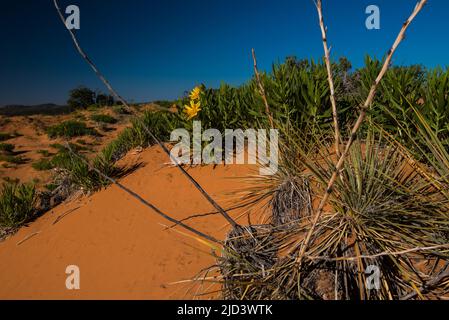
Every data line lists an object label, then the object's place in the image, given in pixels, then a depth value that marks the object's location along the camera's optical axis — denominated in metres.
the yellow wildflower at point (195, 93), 4.90
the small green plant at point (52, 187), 5.69
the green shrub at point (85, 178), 4.86
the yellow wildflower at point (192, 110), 4.62
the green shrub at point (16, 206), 4.60
